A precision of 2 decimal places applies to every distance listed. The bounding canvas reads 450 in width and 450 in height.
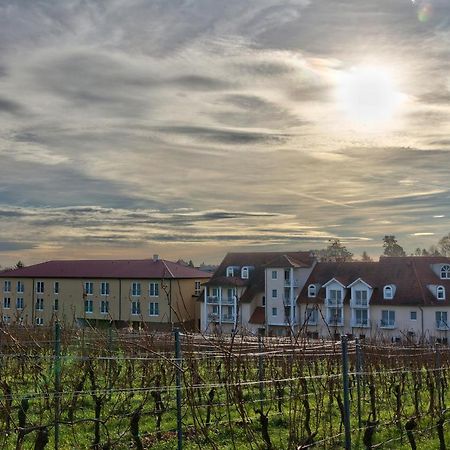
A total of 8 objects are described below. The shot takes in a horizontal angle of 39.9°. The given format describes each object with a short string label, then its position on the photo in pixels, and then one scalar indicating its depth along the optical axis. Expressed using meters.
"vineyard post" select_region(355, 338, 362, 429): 8.93
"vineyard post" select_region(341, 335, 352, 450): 6.62
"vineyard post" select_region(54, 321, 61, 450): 6.76
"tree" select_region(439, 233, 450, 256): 72.94
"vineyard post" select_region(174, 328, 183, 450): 6.58
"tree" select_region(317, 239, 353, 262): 77.94
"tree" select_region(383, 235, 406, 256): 75.56
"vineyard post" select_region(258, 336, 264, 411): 11.06
